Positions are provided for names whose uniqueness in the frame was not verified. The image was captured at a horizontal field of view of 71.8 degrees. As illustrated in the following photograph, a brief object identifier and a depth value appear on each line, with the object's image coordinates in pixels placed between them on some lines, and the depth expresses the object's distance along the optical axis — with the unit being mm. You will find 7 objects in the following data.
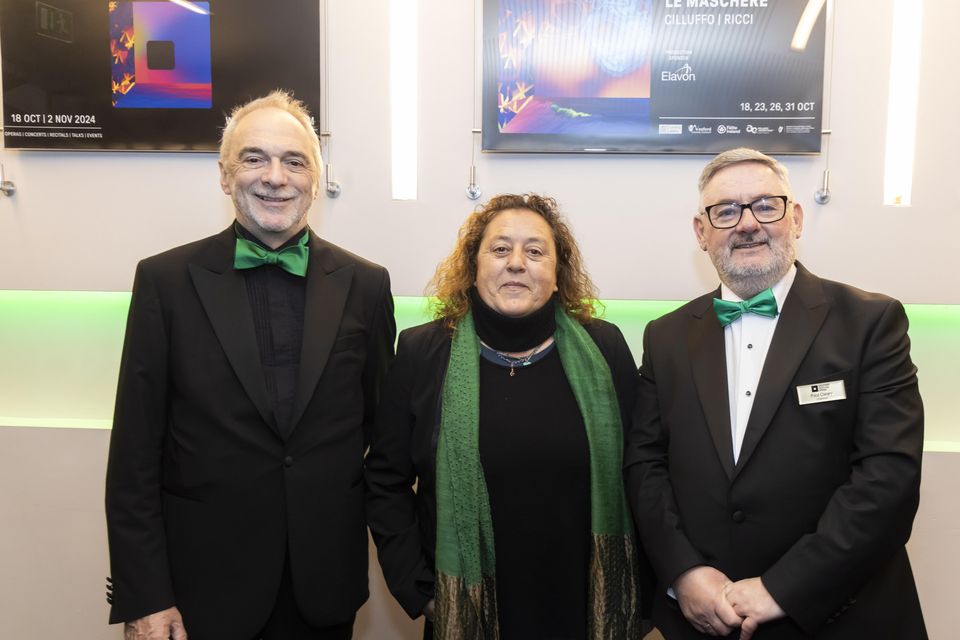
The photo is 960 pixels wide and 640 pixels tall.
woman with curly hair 1966
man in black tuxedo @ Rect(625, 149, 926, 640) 1703
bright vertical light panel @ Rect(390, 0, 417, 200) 2945
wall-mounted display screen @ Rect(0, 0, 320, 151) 2930
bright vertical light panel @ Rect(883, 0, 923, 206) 2814
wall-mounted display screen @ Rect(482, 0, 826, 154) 2805
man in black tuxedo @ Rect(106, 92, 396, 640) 1835
